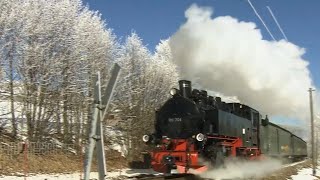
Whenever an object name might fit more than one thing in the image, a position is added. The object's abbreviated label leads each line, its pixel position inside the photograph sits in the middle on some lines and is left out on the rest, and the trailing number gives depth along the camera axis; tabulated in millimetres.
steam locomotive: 13562
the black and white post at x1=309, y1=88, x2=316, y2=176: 27319
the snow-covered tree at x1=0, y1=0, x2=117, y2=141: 17799
